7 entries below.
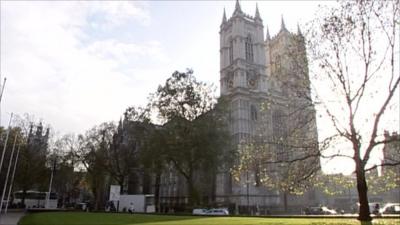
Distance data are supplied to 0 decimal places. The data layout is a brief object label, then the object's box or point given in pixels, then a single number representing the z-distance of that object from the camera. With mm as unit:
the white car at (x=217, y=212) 39106
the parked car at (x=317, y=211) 48125
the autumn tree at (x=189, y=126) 40531
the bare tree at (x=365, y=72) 18953
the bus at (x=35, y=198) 64812
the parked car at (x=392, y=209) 39281
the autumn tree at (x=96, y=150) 54906
